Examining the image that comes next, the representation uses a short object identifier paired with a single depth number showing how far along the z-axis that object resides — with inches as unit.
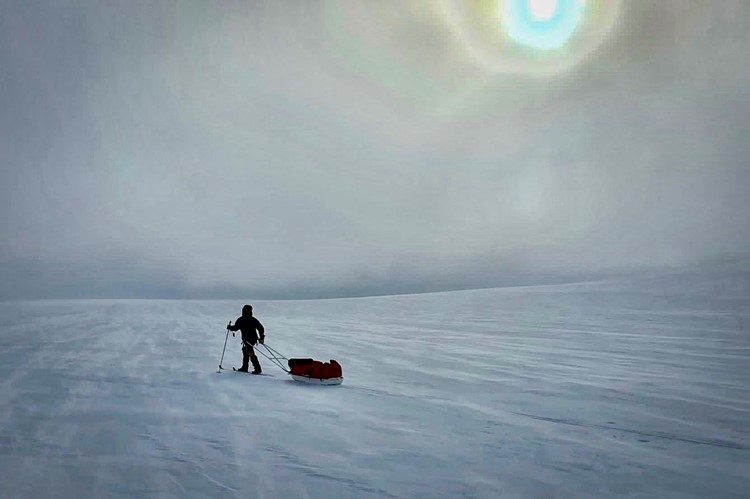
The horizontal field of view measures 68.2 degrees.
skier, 518.6
